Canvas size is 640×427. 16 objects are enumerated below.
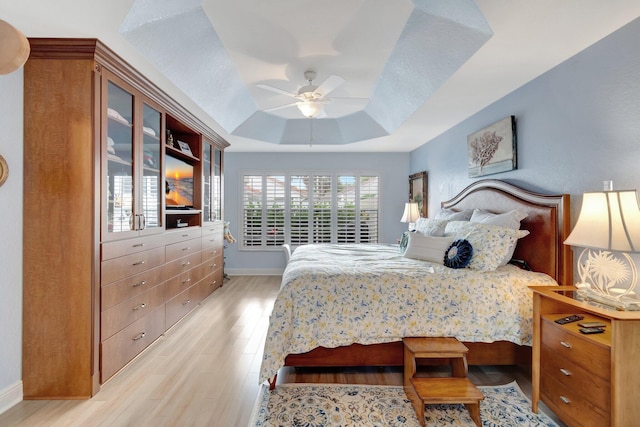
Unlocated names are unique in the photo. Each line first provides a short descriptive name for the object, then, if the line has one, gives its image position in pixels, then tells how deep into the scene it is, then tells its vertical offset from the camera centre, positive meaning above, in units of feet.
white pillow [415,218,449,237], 11.33 -0.51
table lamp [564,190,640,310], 5.39 -0.49
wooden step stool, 6.29 -3.67
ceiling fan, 9.73 +3.94
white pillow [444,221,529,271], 8.43 -0.86
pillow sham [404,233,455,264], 9.61 -1.08
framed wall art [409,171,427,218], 17.83 +1.40
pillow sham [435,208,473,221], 11.50 -0.06
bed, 7.63 -2.42
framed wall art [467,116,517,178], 10.01 +2.31
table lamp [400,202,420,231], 17.30 +0.02
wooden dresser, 7.14 -0.16
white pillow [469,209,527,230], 8.91 -0.15
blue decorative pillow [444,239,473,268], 8.63 -1.15
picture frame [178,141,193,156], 12.79 +2.75
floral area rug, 6.41 -4.26
